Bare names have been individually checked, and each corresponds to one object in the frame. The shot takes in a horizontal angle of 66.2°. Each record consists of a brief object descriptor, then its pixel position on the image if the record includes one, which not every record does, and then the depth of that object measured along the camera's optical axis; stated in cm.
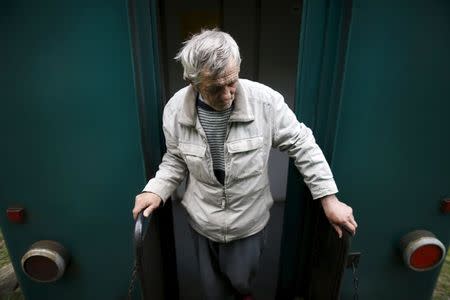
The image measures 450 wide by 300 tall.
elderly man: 136
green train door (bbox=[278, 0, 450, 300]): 151
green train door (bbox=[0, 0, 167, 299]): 150
